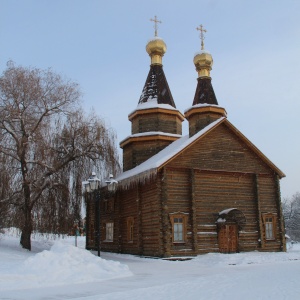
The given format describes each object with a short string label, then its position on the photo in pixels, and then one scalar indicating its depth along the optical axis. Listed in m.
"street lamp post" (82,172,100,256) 16.27
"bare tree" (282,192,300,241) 60.94
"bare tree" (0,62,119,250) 19.55
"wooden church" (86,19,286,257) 20.42
